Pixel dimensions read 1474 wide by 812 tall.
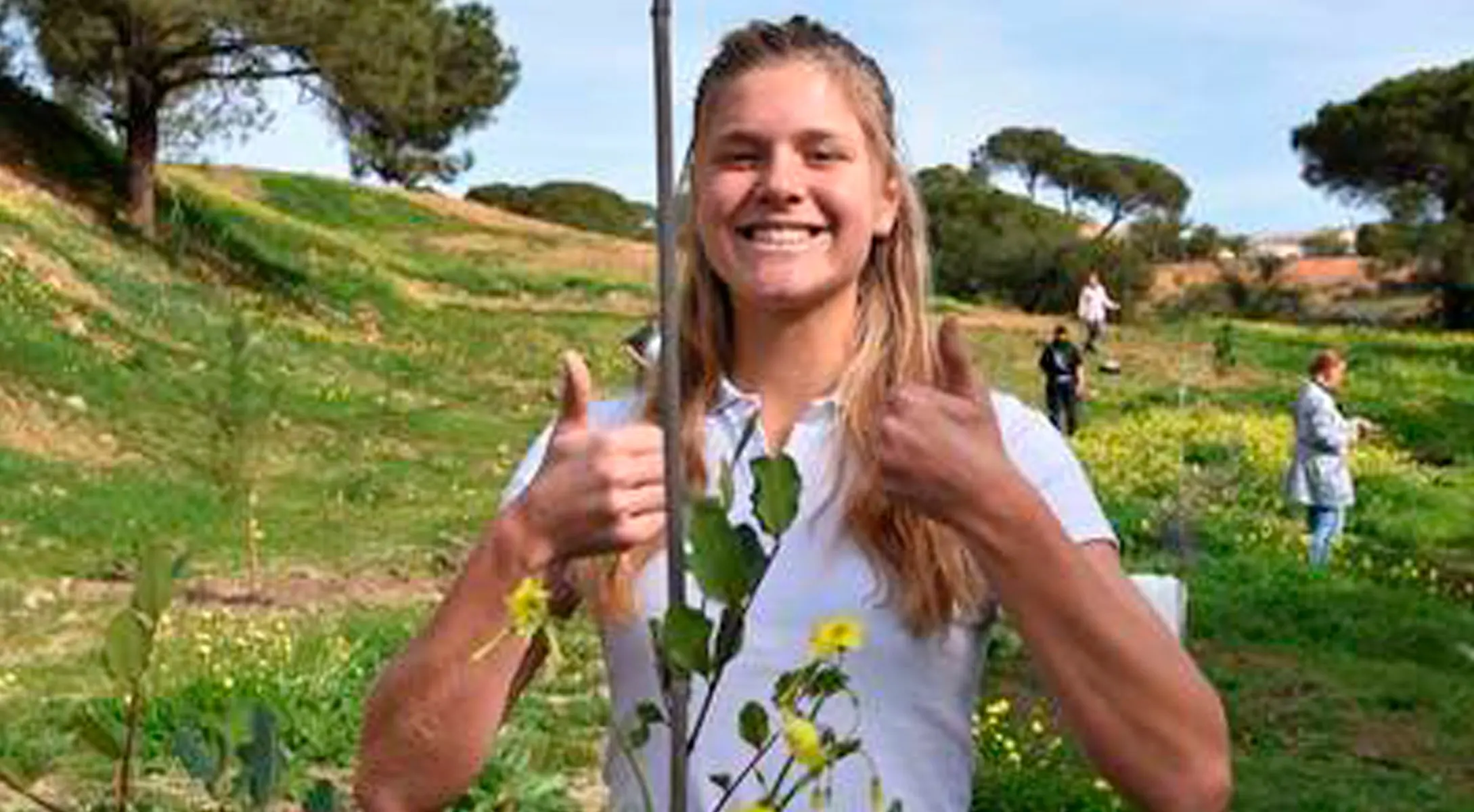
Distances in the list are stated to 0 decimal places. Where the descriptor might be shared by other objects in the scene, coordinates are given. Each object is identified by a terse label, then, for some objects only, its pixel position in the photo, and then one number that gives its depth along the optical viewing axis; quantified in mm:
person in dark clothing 21047
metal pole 992
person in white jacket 13289
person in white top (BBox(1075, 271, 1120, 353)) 29750
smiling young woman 1588
